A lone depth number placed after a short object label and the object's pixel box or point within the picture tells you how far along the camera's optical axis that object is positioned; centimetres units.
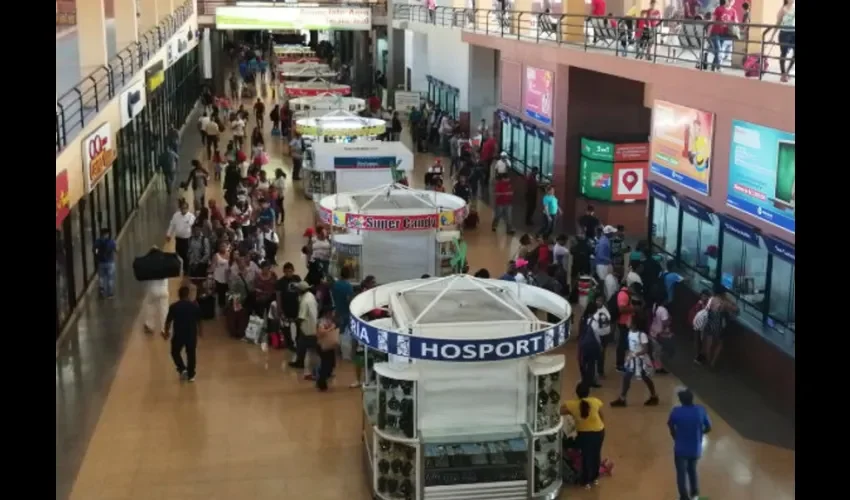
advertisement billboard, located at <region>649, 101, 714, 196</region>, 1542
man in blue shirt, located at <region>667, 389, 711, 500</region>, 930
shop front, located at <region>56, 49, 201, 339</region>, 1566
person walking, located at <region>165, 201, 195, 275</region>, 1791
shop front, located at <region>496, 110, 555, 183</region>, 2430
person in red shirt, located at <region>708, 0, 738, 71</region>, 1471
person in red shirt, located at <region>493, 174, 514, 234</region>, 2228
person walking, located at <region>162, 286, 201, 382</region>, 1279
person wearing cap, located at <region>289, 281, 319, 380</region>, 1333
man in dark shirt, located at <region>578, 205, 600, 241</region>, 1819
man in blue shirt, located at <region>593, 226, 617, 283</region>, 1647
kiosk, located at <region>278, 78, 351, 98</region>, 3394
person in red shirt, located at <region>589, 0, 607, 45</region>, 2070
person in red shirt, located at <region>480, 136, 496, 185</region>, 2762
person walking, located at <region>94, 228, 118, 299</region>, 1661
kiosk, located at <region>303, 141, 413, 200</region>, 2175
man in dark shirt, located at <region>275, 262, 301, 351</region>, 1403
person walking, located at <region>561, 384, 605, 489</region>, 1016
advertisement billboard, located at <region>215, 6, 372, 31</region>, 4388
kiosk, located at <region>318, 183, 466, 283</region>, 1639
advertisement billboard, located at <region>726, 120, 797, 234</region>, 1296
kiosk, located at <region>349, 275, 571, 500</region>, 979
